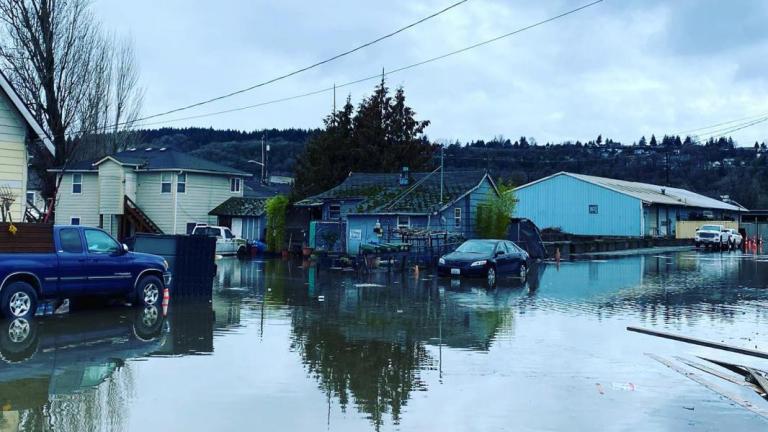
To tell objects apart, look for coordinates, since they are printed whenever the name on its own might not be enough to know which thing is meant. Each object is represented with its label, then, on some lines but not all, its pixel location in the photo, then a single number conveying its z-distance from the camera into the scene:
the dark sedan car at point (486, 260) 26.17
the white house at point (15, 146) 21.67
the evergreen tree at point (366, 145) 55.53
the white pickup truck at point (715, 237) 55.44
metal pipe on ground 11.65
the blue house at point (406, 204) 38.84
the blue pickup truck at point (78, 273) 14.34
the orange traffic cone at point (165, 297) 17.56
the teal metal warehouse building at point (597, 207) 61.34
